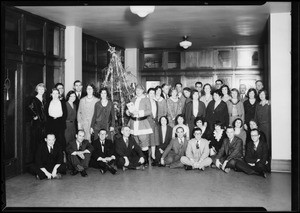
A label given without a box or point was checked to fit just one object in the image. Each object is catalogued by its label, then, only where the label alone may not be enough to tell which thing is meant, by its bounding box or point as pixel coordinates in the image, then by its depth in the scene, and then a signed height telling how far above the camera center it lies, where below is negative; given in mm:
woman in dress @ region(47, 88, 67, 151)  5910 -172
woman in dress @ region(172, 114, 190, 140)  6555 -412
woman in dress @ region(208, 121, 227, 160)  6410 -633
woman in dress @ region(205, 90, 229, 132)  6613 -129
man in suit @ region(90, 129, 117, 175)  5973 -819
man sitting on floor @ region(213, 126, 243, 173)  5941 -841
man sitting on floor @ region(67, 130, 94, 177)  5832 -800
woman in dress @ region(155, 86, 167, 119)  7023 +14
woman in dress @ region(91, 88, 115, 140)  6355 -167
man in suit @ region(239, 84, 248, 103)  8078 +291
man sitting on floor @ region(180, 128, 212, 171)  6078 -872
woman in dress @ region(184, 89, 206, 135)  6867 -111
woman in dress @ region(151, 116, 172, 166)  6725 -579
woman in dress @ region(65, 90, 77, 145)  6262 -198
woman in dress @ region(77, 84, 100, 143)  6391 -93
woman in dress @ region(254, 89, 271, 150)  6340 -184
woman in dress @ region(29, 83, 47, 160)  5816 -203
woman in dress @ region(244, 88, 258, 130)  6688 -35
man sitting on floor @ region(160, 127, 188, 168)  6340 -845
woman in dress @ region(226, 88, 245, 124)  6680 -72
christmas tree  7695 +399
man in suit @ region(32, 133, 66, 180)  5445 -896
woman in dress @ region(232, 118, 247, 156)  6262 -481
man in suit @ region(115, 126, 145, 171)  6105 -864
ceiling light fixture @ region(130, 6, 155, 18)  4562 +1272
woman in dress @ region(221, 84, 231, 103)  6879 +227
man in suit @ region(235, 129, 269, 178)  5691 -897
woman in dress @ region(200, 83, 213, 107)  7016 +175
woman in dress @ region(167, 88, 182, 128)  7078 -70
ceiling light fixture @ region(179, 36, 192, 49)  8508 +1524
